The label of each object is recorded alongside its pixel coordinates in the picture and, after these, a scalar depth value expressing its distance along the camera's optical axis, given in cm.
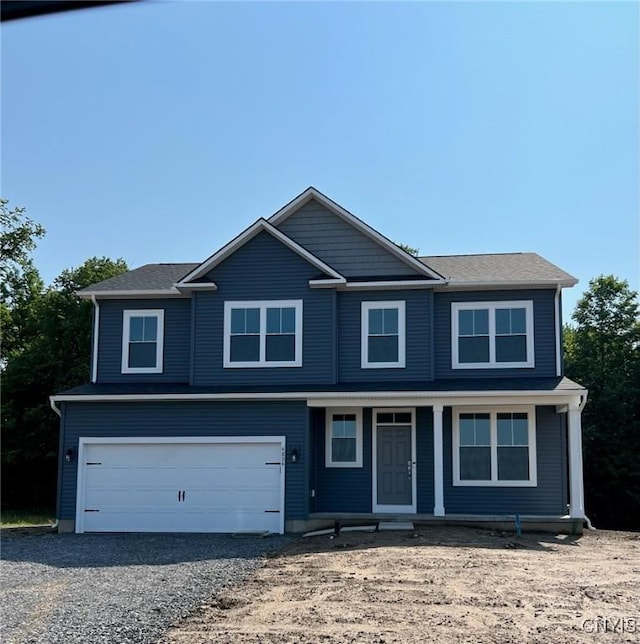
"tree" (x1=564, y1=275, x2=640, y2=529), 2667
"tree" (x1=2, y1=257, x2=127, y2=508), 2880
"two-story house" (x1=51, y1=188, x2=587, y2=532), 1631
